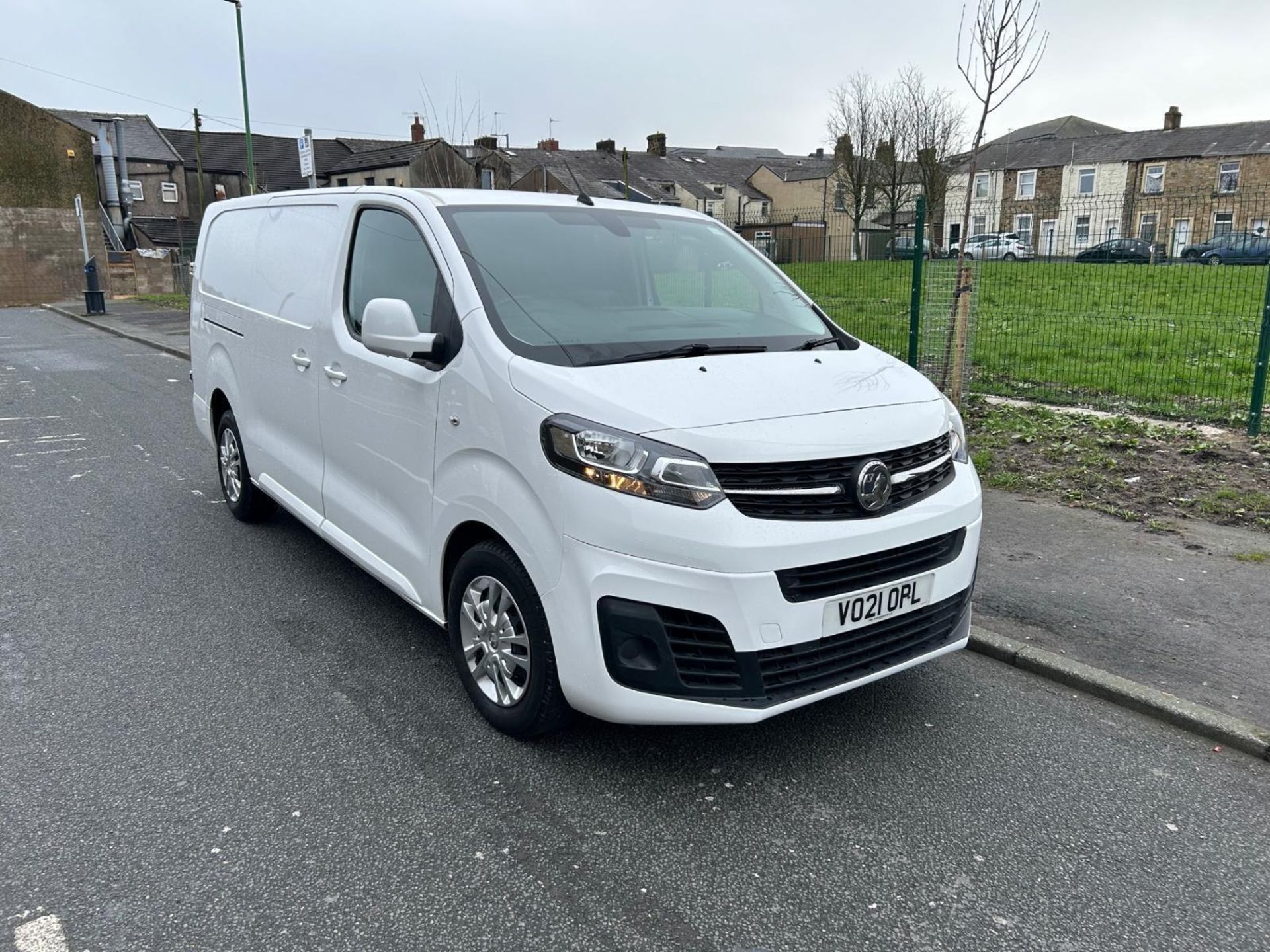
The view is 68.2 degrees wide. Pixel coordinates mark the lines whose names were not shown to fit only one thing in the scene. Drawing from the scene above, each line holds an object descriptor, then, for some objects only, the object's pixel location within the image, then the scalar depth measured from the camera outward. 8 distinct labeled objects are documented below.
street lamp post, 19.11
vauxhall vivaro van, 2.89
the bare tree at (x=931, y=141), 37.62
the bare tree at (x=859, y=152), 48.41
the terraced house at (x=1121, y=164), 51.12
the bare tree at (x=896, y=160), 46.59
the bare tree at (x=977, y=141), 8.18
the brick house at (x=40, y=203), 34.25
